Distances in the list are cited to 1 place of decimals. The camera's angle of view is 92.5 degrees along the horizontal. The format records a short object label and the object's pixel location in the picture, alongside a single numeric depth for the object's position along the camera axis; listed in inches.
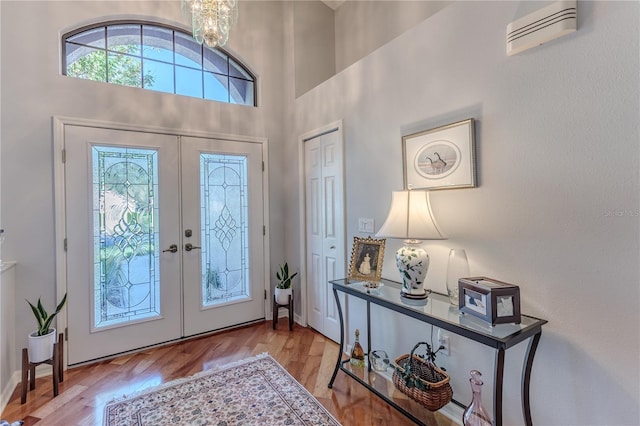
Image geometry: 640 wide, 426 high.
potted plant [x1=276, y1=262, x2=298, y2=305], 129.0
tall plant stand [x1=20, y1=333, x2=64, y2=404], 82.0
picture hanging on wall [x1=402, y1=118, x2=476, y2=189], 70.4
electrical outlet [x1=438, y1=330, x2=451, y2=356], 75.7
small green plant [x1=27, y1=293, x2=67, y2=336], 87.4
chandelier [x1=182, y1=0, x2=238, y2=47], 75.4
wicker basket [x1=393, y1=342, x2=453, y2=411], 66.5
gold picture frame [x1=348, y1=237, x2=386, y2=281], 85.3
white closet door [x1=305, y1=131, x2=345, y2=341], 111.7
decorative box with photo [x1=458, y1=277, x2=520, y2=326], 55.5
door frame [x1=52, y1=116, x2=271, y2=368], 97.5
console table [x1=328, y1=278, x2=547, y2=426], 52.2
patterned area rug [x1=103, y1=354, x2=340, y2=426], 73.6
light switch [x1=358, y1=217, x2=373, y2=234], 97.5
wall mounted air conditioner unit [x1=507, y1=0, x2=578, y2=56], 54.1
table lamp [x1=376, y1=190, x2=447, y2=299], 70.9
